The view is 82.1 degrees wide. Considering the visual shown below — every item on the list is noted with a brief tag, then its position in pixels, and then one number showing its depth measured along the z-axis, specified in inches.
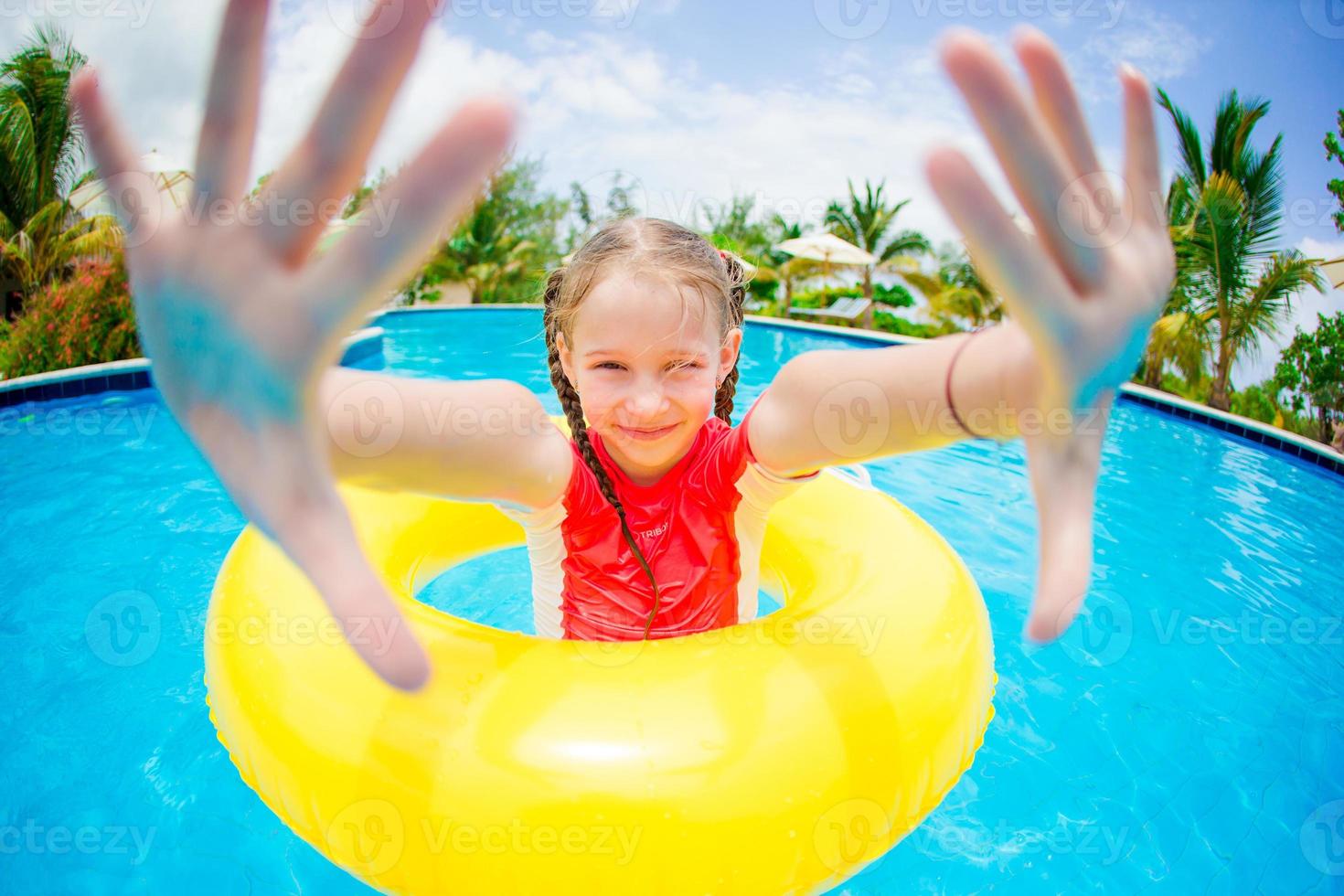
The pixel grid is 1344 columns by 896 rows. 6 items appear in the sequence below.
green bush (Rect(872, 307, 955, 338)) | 659.4
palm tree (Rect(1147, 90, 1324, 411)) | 352.8
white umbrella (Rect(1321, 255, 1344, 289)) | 305.6
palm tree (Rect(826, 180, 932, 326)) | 728.3
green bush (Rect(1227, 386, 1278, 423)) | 359.5
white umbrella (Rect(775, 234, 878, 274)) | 650.2
